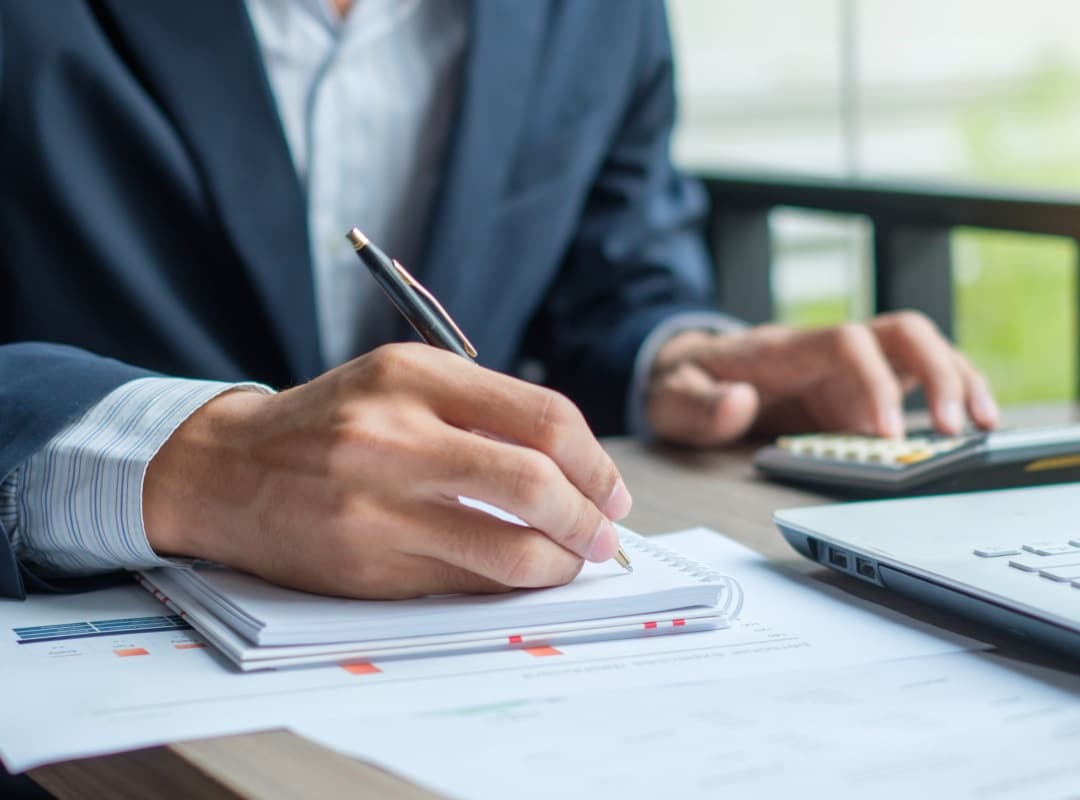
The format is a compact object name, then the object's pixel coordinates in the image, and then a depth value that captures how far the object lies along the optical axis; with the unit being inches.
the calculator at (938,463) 29.6
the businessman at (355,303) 20.7
